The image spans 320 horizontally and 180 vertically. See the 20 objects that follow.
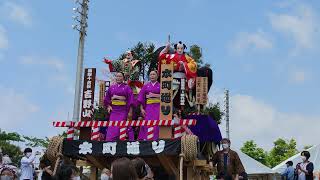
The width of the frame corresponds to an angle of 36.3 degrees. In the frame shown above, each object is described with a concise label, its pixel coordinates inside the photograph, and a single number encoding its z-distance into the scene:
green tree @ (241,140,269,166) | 38.58
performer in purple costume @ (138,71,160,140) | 9.22
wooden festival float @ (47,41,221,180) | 8.28
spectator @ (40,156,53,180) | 8.90
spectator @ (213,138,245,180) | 8.71
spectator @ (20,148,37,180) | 9.84
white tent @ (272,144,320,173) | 15.45
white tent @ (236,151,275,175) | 19.33
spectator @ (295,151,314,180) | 10.07
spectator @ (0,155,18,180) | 7.64
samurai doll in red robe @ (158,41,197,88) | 10.05
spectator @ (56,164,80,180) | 4.09
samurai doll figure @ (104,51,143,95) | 10.74
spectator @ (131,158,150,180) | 3.62
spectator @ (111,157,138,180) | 3.12
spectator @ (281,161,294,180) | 11.45
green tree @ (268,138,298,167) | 38.96
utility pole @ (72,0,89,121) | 15.45
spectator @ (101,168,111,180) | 8.51
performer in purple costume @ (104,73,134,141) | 9.42
